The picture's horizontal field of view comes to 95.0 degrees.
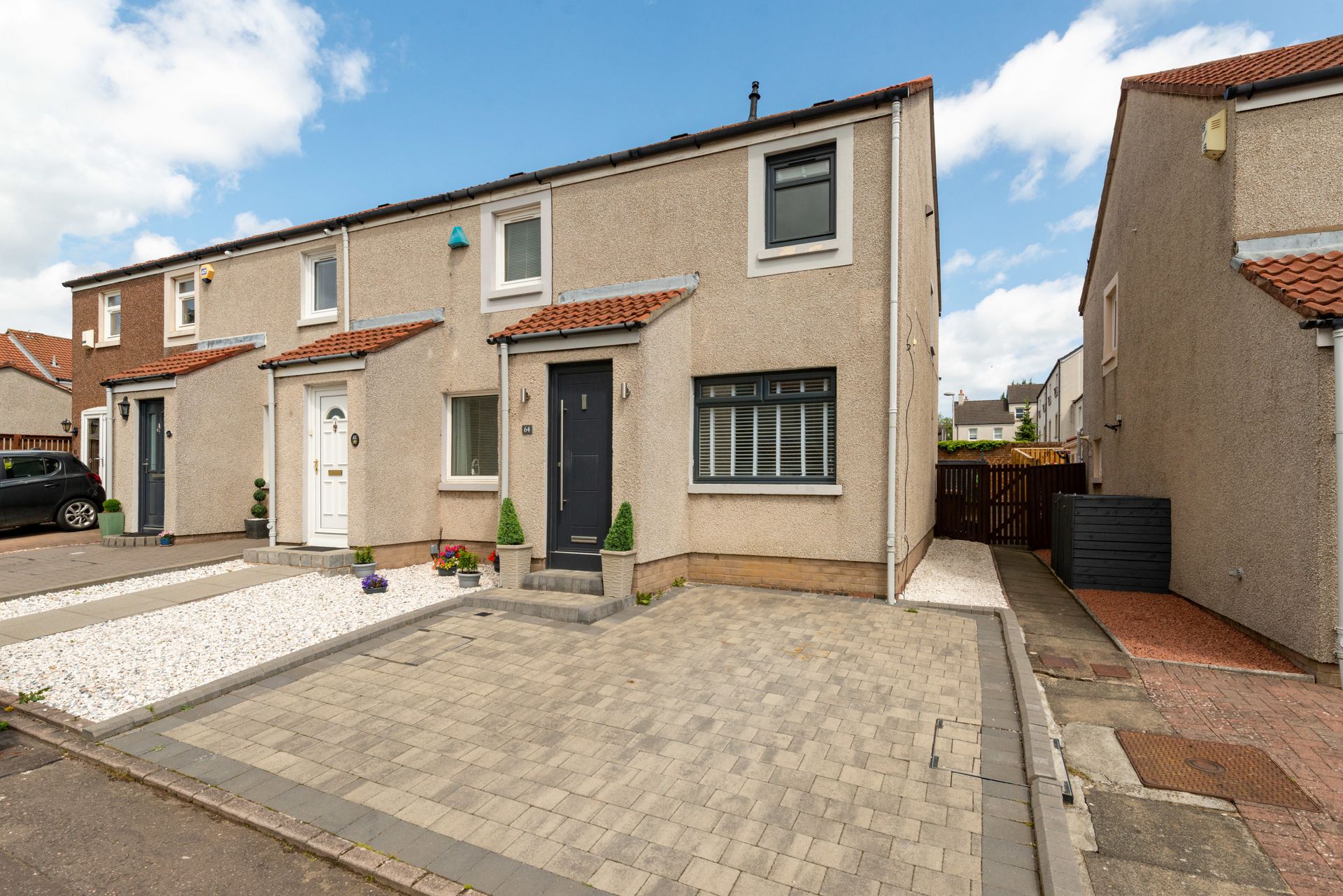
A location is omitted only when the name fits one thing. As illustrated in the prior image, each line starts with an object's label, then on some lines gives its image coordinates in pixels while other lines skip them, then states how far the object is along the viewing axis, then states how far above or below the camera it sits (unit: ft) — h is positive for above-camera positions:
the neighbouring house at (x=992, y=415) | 234.79 +13.61
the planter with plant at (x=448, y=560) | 28.27 -5.06
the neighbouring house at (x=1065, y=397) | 129.80 +12.60
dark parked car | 40.91 -2.80
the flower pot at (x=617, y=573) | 23.22 -4.65
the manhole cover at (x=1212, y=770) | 11.78 -6.57
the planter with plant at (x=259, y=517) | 37.19 -4.10
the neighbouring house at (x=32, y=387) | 68.54 +7.24
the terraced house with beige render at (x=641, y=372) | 24.98 +3.67
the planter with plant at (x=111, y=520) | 36.68 -4.18
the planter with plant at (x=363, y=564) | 28.76 -5.33
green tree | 191.21 +6.33
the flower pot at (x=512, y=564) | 25.32 -4.71
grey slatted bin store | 27.99 -4.34
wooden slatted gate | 45.62 -3.76
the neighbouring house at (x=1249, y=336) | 17.81 +4.10
